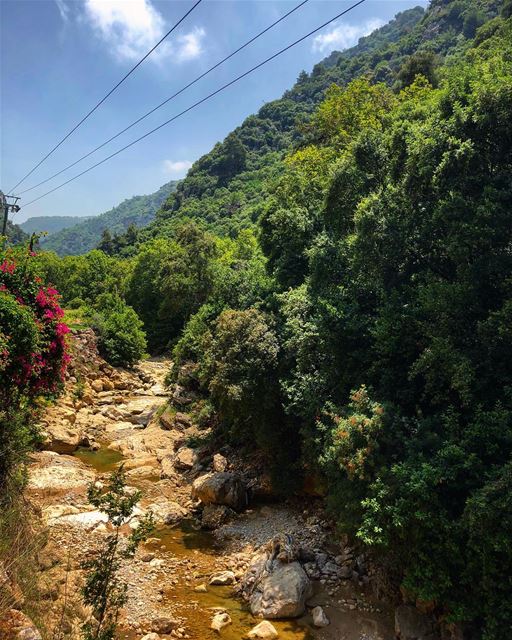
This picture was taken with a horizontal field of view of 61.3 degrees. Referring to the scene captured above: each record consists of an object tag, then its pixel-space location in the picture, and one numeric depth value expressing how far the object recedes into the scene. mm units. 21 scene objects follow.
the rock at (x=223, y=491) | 13906
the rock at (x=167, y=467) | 16422
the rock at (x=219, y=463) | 15688
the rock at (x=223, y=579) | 10383
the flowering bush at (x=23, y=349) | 8984
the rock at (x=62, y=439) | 17281
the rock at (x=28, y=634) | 5730
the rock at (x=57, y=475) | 13586
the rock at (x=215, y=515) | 13172
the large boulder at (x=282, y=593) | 9125
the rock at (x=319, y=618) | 8914
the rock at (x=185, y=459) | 16828
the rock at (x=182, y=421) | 20734
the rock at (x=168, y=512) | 13328
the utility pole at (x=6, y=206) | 26109
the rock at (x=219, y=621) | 8727
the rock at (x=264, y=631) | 8484
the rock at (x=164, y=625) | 8539
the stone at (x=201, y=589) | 10048
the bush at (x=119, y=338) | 31062
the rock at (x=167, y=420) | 20703
